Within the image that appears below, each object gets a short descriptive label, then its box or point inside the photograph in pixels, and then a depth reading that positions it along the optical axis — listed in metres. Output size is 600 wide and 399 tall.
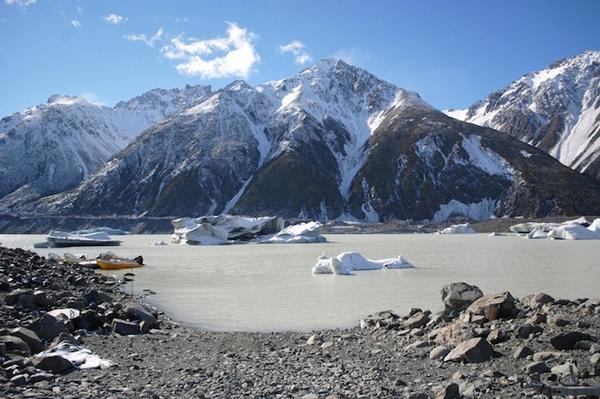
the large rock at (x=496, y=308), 14.87
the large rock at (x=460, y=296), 16.98
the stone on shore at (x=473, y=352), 11.68
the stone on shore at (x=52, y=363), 11.12
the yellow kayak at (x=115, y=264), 45.34
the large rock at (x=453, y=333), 13.35
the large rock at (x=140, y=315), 17.70
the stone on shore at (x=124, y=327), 16.36
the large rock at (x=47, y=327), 13.68
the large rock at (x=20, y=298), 17.39
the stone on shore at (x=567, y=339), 11.71
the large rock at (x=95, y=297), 21.00
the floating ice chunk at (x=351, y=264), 38.75
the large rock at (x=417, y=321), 16.14
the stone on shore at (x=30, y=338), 12.57
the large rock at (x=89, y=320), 16.39
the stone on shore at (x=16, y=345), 11.89
